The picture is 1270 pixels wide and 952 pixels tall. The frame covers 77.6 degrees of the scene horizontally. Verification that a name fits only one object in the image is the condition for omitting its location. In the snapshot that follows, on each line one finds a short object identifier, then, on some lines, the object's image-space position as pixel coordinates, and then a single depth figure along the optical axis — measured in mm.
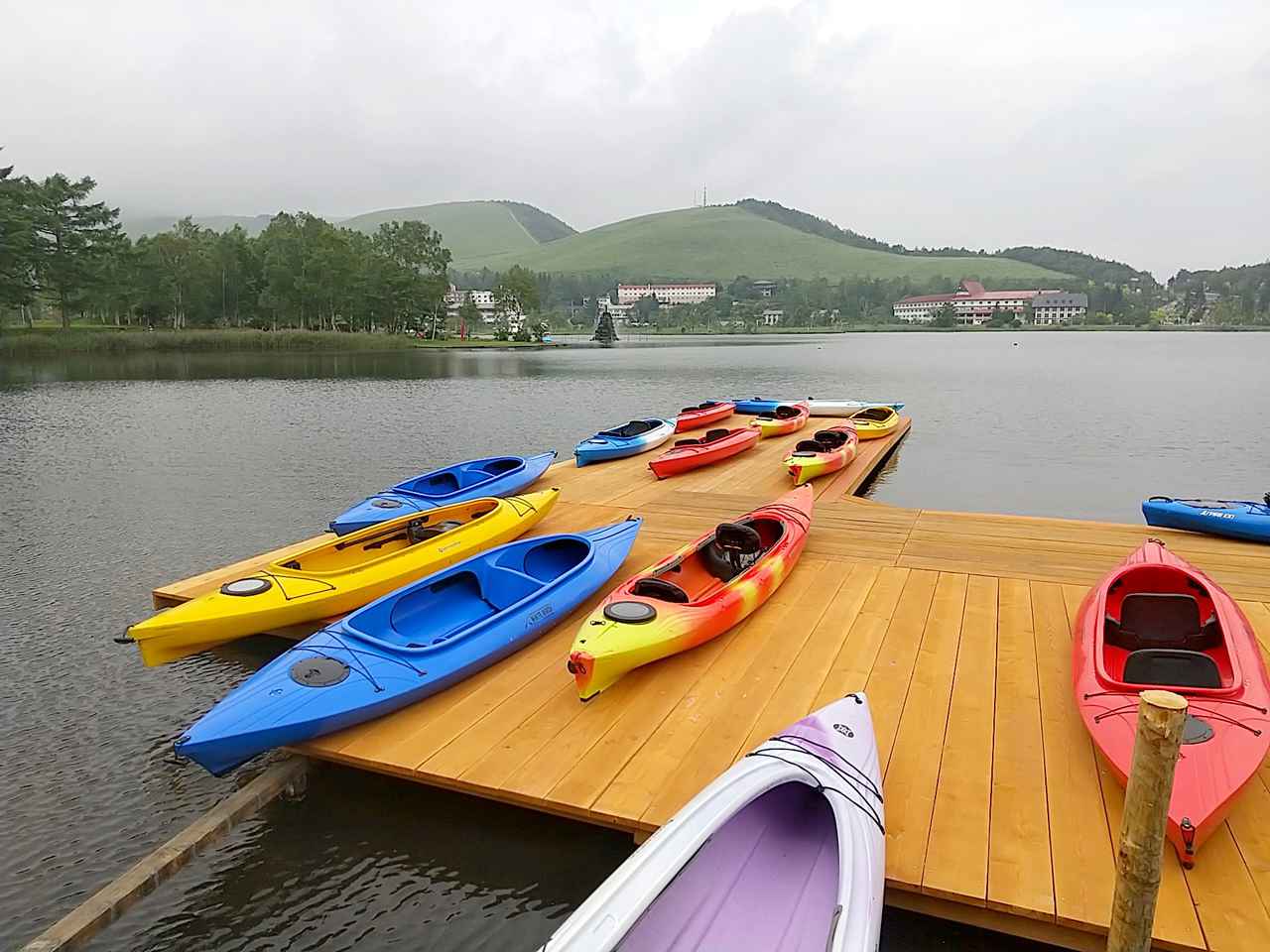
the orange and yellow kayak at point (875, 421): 17328
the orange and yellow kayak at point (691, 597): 5336
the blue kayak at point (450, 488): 9617
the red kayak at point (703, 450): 12469
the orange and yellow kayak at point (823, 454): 11773
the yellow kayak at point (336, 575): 5891
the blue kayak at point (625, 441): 14156
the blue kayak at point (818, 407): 20594
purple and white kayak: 3084
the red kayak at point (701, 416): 16922
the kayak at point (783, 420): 16750
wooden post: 2656
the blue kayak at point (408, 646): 4754
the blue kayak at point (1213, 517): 8695
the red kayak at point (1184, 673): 3756
